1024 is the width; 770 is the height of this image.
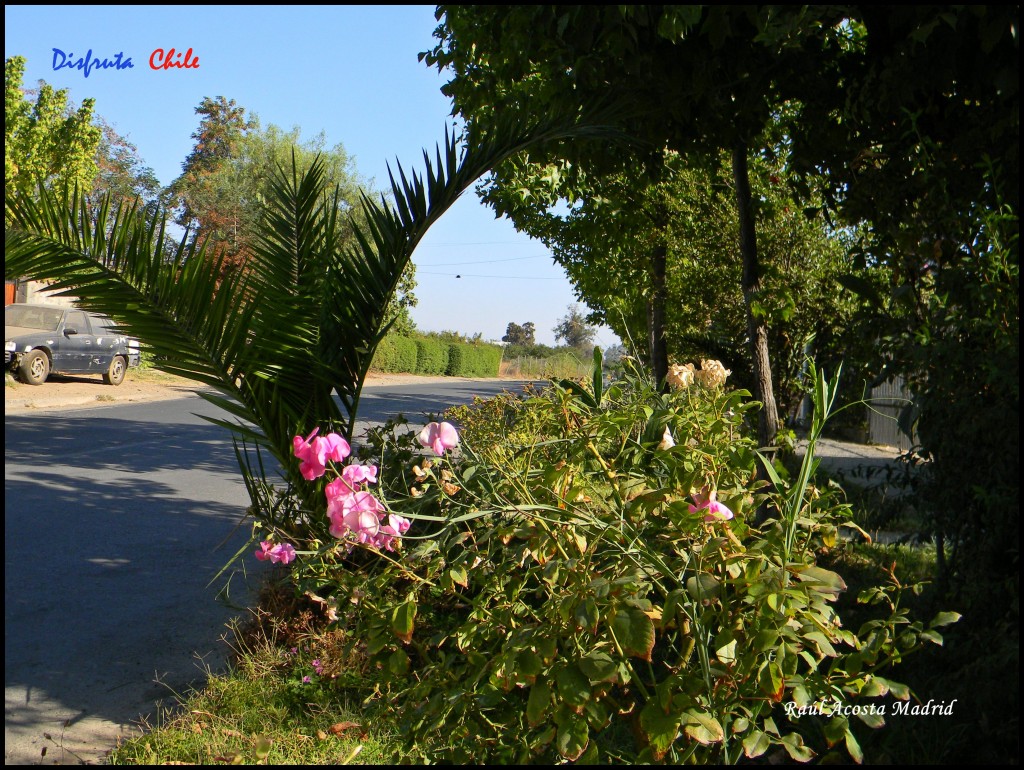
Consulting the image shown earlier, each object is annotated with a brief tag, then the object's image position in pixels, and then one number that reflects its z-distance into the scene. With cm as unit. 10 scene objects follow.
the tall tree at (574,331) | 9644
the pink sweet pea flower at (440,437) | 246
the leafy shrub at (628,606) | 181
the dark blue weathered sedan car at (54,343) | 1708
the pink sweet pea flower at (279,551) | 337
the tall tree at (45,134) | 1630
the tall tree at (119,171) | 3575
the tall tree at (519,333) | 9288
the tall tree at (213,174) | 3522
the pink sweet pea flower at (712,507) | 194
